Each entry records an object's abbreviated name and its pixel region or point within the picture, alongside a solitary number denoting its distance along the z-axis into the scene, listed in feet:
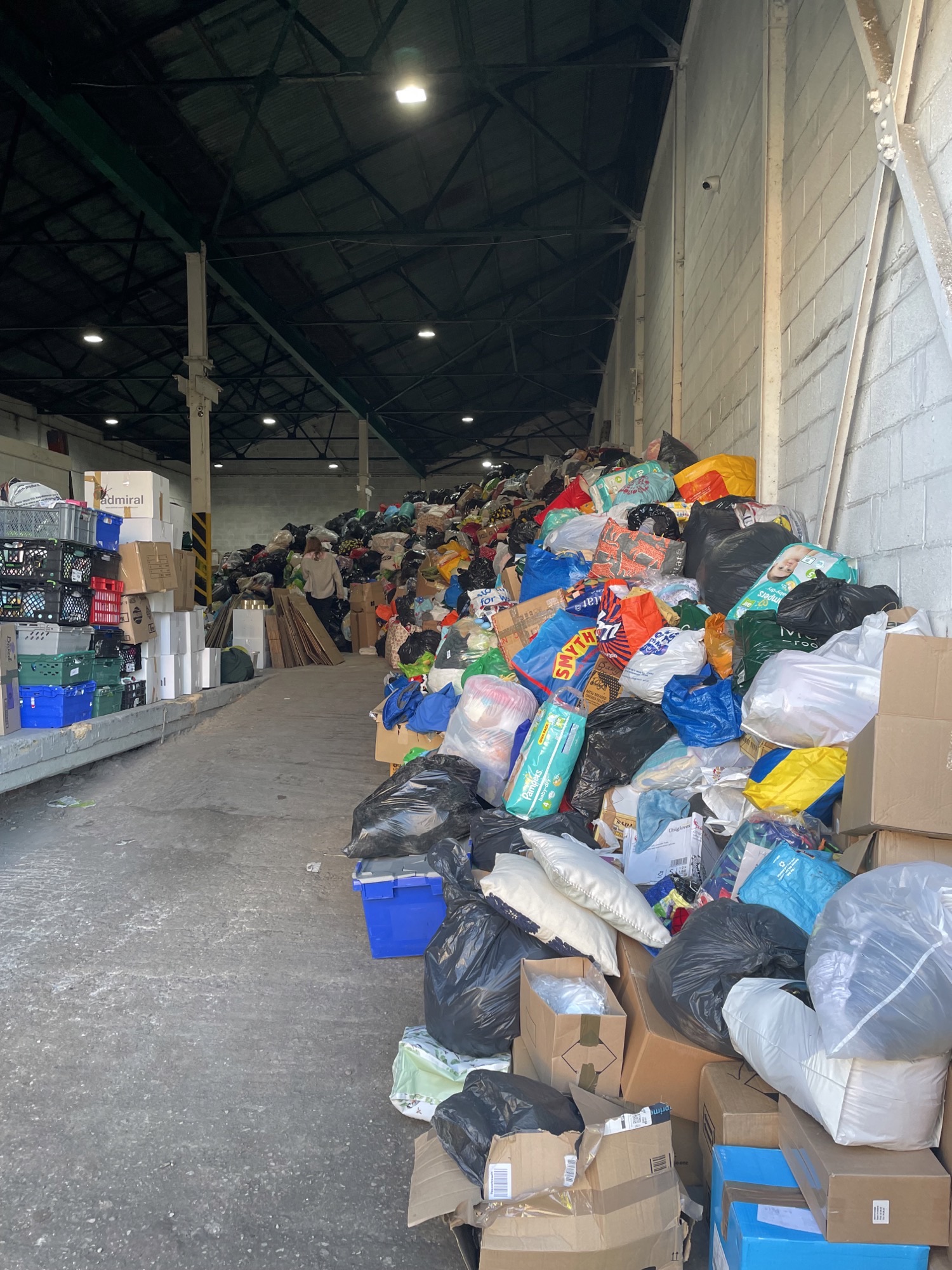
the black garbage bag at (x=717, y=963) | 5.48
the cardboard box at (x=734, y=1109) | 4.98
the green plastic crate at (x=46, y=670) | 15.38
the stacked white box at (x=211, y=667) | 21.93
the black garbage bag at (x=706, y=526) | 12.32
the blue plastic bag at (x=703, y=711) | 8.95
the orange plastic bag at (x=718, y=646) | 9.84
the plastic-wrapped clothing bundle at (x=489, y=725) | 11.24
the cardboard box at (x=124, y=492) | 18.43
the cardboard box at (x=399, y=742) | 13.65
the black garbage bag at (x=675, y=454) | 17.21
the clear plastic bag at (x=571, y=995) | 6.12
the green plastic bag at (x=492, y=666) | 13.89
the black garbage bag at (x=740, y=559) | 10.95
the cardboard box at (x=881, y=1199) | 4.22
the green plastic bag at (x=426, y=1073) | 6.50
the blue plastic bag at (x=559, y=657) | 11.89
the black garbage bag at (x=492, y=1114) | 4.84
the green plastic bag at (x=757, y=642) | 8.59
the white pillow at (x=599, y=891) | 6.75
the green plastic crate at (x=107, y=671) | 16.89
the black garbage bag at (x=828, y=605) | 8.25
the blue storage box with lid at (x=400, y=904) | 8.86
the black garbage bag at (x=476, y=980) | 6.68
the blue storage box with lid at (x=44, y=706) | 15.35
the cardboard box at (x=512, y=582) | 17.26
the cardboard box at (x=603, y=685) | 11.27
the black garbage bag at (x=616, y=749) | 9.96
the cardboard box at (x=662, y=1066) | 5.65
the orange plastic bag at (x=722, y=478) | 13.75
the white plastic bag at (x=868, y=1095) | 4.30
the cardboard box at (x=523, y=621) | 13.48
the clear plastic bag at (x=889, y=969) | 4.15
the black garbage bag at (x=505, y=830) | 8.38
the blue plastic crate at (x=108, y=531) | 16.96
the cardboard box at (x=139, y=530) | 18.39
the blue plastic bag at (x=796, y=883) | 6.14
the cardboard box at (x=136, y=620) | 17.80
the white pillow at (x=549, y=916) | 6.58
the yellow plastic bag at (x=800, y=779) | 7.15
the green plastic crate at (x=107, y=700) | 16.80
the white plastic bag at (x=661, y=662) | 9.96
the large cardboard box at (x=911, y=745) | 5.47
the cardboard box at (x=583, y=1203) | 4.47
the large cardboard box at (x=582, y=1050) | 5.79
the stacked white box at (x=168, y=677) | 20.21
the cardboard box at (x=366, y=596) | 35.32
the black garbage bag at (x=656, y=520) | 13.66
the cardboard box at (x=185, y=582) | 20.20
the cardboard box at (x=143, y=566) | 17.71
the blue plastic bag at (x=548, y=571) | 14.74
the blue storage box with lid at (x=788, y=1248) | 4.27
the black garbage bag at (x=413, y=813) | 9.59
